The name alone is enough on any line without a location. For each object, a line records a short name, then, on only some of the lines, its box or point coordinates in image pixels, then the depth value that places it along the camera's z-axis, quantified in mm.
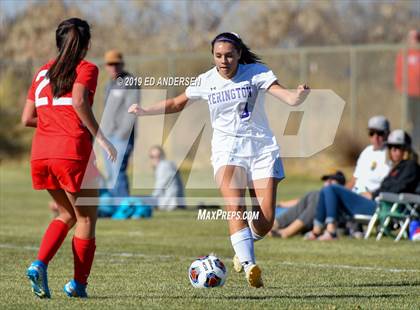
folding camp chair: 26516
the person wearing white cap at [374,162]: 28391
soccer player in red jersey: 15492
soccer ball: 17437
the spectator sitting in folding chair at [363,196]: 26875
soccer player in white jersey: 17422
